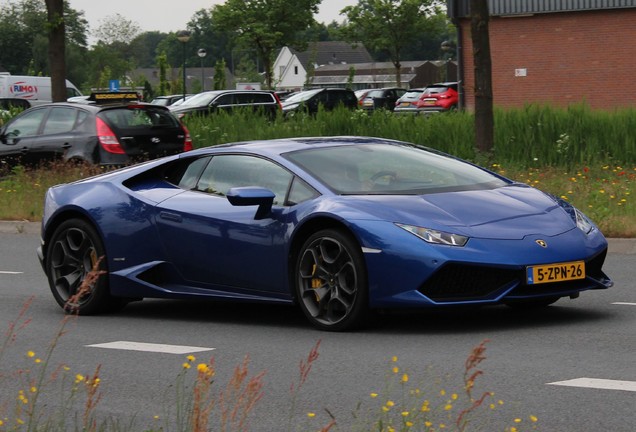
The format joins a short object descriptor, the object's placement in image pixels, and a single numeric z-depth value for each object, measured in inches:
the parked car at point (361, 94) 2417.6
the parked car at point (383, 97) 2372.0
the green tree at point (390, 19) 3346.5
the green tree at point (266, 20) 3011.8
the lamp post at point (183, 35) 2559.1
